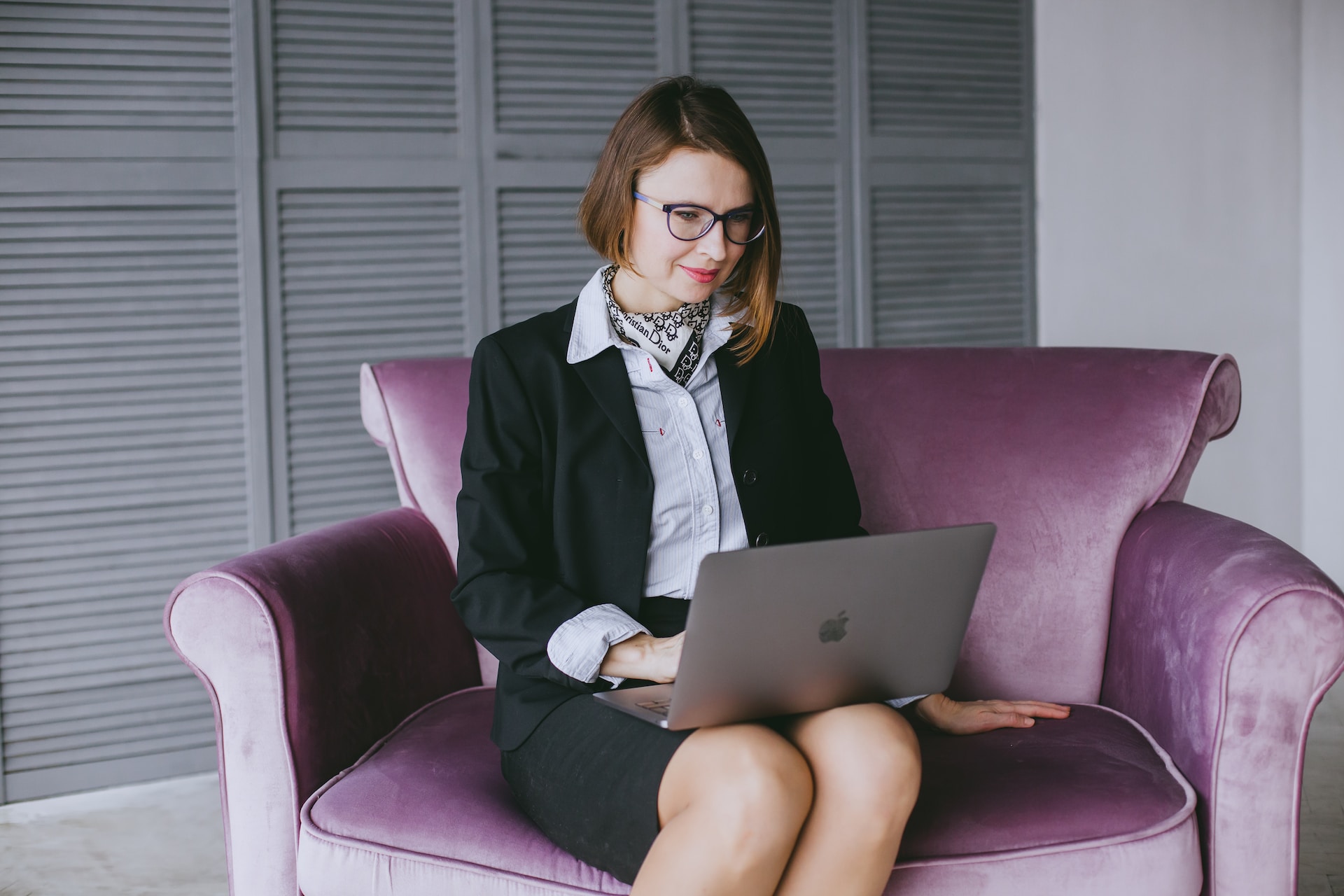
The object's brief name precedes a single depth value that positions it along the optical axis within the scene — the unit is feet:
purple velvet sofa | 3.75
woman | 3.35
